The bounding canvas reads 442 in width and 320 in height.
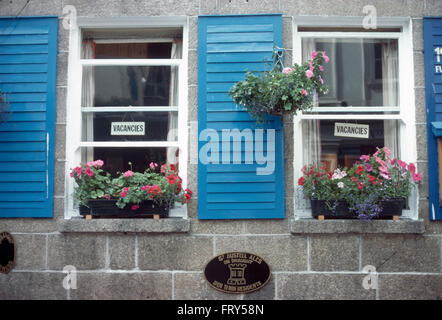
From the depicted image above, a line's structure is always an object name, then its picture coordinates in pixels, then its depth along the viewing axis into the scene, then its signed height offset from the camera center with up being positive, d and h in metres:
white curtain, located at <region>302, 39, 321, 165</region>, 4.61 +0.43
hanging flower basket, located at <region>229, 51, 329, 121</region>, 4.00 +0.89
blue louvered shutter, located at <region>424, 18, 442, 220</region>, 4.34 +0.85
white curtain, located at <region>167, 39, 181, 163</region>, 4.64 +0.92
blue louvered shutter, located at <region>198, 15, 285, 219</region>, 4.37 +0.61
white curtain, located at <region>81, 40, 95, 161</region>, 4.71 +1.05
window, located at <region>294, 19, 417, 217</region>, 4.59 +0.92
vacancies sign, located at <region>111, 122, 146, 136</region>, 4.68 +0.59
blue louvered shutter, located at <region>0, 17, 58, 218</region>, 4.43 +0.71
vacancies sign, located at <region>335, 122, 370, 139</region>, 4.63 +0.55
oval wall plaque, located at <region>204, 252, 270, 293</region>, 4.29 -0.97
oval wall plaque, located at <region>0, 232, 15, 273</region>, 4.41 -0.76
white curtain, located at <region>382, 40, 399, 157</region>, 4.64 +1.07
